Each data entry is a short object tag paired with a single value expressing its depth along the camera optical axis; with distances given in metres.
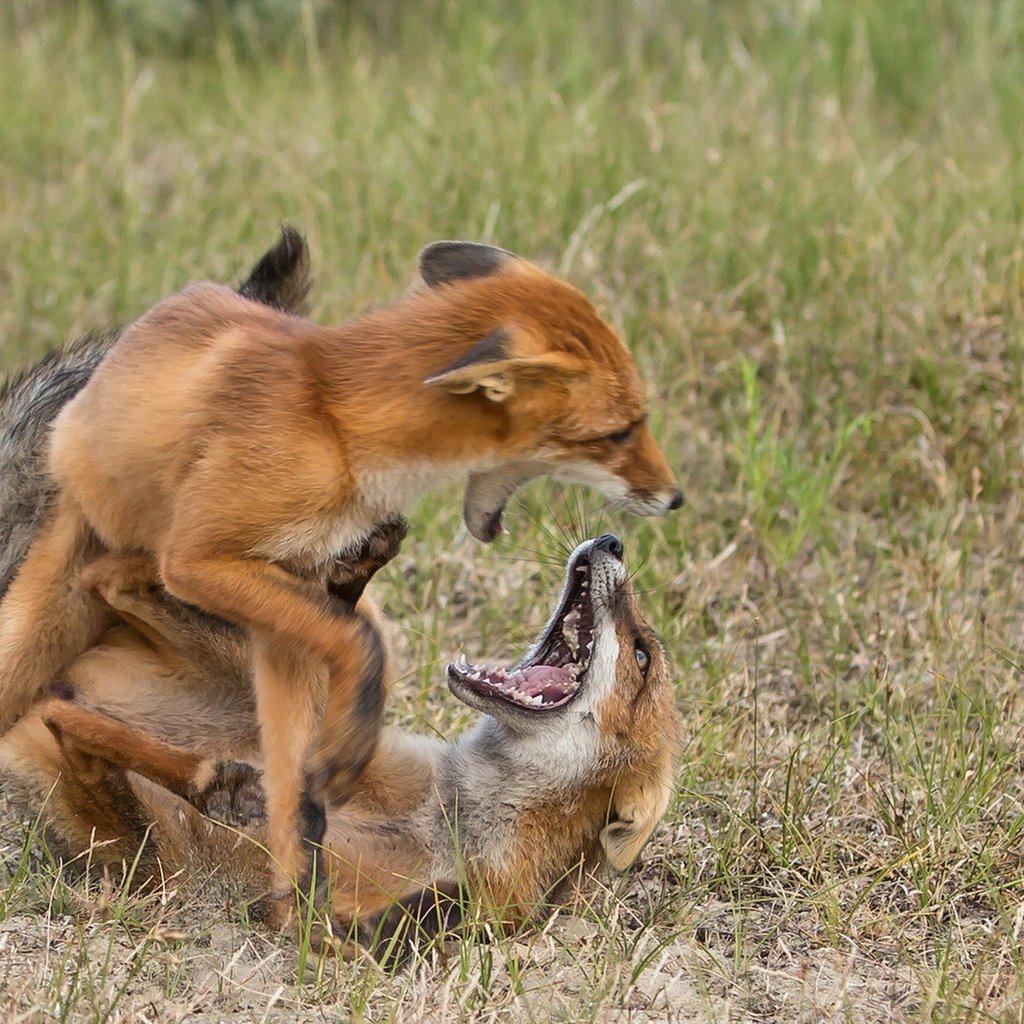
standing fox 7.77
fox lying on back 8.62
